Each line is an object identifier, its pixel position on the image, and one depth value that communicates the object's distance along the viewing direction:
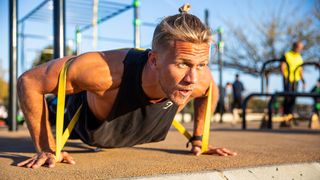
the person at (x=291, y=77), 6.26
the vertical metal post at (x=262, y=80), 5.98
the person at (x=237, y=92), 12.35
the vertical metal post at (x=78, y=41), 8.58
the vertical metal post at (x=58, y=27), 4.49
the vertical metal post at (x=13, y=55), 5.02
